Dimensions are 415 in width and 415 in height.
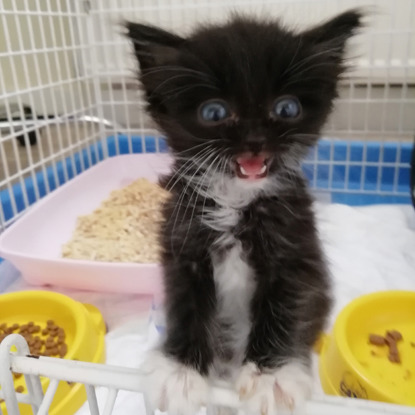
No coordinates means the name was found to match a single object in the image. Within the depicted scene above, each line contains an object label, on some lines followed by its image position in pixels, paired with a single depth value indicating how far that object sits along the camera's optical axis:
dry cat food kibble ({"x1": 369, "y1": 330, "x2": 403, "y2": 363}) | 0.18
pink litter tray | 0.22
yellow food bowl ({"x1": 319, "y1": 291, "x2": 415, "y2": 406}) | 0.15
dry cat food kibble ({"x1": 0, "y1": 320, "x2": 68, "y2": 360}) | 0.19
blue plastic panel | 0.33
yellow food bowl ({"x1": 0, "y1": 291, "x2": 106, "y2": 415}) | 0.18
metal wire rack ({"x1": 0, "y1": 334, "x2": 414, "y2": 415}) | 0.11
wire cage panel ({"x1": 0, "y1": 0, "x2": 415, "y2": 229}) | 0.29
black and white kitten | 0.13
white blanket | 0.21
